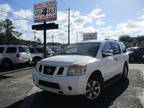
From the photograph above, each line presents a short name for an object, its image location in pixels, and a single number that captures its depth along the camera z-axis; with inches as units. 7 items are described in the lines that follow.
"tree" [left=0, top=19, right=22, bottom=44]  1467.4
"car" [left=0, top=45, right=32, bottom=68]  321.9
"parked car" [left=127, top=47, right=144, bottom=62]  439.1
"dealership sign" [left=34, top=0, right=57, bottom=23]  425.9
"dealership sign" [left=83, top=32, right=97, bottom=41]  1151.3
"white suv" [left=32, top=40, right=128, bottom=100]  117.7
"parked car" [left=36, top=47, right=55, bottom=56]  413.3
